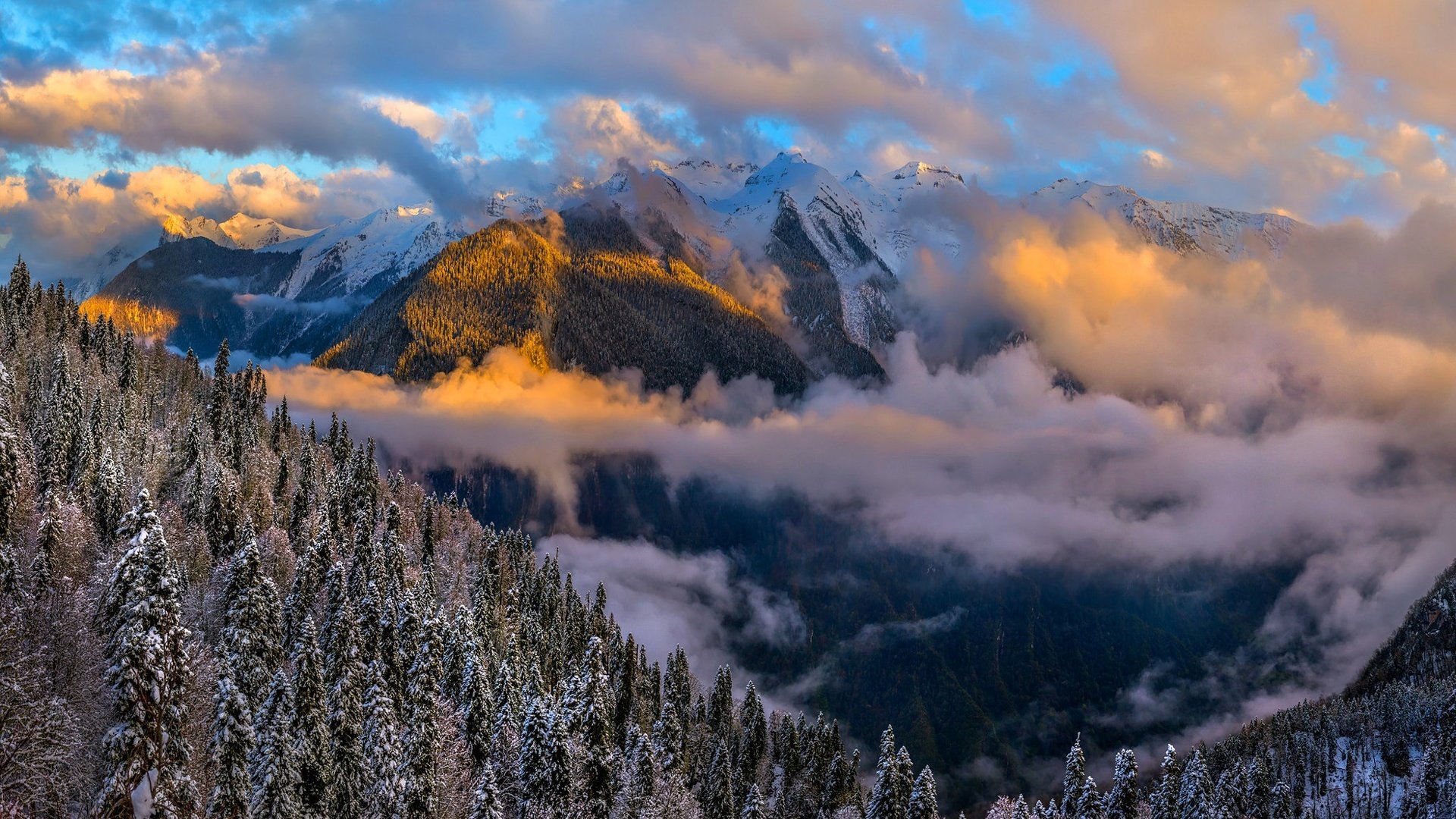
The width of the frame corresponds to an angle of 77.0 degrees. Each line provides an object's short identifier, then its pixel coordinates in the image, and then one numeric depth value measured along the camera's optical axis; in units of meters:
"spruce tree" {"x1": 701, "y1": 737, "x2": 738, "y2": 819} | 101.44
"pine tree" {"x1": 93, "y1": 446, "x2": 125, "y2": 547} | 91.00
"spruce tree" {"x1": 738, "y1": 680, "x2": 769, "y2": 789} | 151.75
